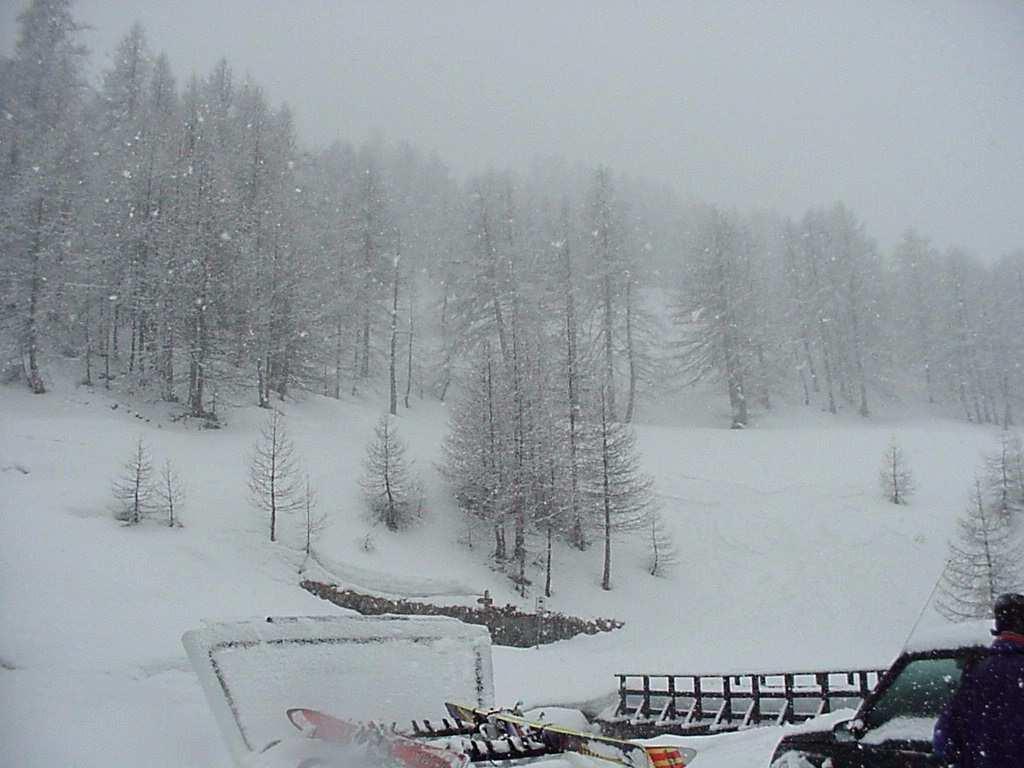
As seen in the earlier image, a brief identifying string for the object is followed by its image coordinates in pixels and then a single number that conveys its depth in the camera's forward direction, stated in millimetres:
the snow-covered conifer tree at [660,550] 25594
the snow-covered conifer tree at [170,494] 18797
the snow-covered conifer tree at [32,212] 23812
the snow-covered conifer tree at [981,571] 20219
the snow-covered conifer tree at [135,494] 18156
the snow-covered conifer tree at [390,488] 23969
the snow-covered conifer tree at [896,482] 28125
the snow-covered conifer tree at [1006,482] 25250
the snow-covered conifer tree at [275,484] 21047
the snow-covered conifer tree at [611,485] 25703
